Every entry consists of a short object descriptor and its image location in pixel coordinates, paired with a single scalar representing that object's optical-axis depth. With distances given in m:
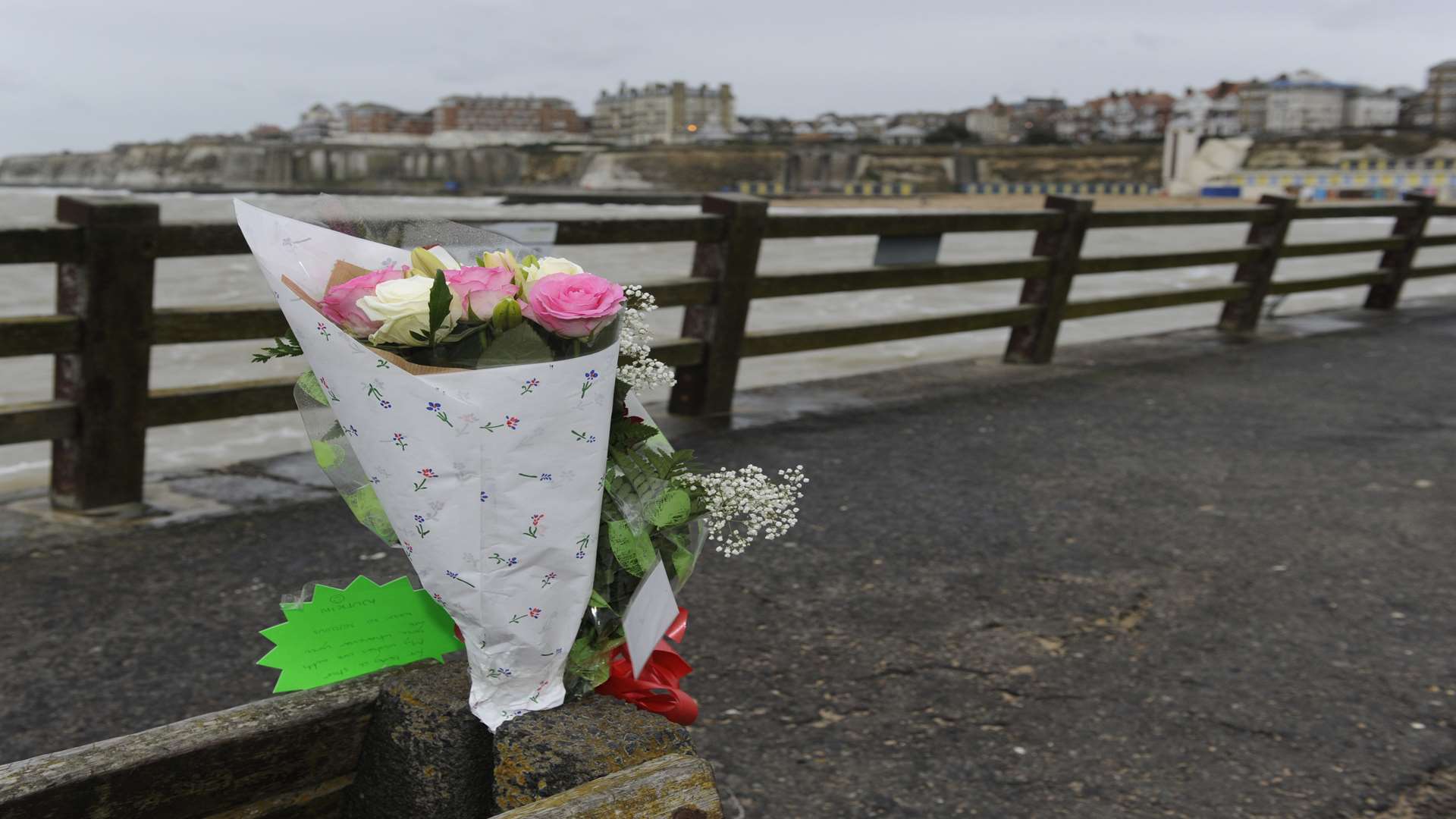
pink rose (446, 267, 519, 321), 1.56
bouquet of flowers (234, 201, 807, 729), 1.52
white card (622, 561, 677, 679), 1.79
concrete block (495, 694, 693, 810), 1.64
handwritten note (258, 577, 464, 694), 1.82
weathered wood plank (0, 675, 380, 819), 1.56
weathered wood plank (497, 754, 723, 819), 1.49
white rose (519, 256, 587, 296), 1.69
